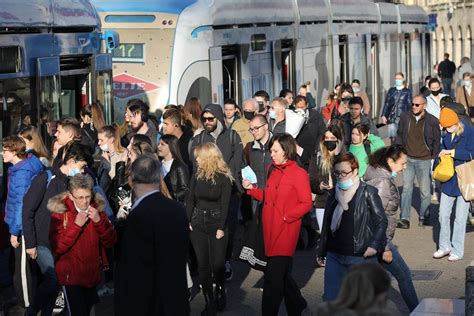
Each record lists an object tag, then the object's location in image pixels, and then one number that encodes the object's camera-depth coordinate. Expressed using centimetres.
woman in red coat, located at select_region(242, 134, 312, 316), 1060
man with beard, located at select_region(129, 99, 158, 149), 1454
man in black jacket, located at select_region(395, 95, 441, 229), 1641
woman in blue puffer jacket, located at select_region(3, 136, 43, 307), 1105
